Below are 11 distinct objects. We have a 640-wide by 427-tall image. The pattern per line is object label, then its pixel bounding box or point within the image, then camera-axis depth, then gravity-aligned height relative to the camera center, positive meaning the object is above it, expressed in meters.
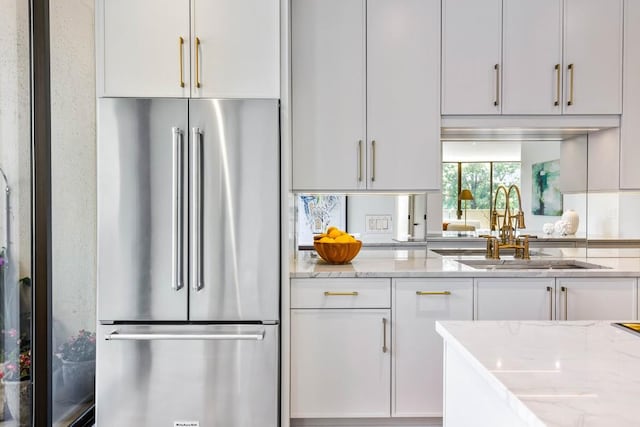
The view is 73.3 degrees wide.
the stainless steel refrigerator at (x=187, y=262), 2.02 -0.29
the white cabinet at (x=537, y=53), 2.45 +0.85
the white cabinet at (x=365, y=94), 2.44 +0.62
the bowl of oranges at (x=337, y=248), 2.46 -0.26
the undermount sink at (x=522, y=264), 2.66 -0.39
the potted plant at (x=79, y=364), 2.21 -0.86
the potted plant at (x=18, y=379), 1.80 -0.76
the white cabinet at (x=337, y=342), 2.22 -0.73
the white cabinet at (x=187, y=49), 2.07 +0.74
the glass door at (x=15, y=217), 1.77 -0.07
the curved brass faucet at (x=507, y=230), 2.72 -0.18
